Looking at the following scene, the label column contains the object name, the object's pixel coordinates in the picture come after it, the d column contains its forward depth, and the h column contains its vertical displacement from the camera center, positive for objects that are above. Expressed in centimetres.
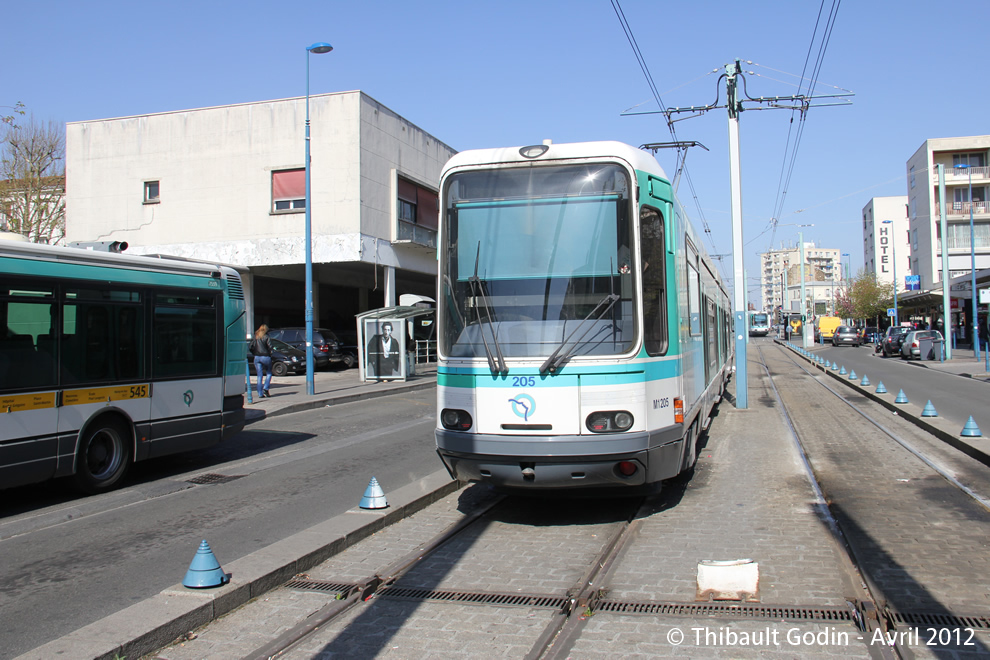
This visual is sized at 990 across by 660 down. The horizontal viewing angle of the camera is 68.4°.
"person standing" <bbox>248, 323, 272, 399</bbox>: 1841 +14
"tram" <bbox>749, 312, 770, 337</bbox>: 10119 +351
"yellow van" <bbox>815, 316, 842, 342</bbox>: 7581 +214
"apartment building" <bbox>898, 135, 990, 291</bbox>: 5288 +1102
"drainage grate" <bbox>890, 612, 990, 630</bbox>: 404 -156
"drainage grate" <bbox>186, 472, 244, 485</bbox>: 889 -149
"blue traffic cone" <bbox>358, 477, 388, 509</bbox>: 657 -130
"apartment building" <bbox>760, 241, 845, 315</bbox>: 11288 +1133
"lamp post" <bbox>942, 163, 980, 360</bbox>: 3266 +57
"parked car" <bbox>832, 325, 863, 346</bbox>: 5762 +80
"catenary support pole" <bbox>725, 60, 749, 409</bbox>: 1558 +259
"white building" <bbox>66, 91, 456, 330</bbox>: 2647 +667
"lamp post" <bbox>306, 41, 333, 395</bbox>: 1831 +161
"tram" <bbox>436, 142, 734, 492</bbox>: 585 +26
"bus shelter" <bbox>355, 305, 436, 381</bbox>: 2339 +32
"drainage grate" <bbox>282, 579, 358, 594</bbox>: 488 -156
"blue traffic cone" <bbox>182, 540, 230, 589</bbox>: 457 -135
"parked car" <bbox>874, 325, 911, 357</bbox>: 3947 +29
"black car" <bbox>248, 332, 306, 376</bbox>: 2712 -4
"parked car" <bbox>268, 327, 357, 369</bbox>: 2748 +54
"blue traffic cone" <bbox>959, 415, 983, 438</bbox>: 1044 -125
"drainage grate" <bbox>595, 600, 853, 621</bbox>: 421 -155
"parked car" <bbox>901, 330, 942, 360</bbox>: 3525 +14
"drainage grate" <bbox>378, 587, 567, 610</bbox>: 457 -157
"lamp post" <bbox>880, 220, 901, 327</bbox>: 8196 +1224
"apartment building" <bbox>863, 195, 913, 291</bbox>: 8744 +1325
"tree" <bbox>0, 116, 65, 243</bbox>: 2959 +737
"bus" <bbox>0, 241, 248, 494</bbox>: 723 -1
